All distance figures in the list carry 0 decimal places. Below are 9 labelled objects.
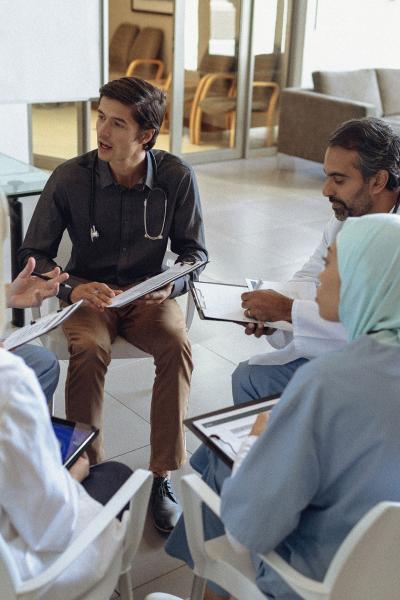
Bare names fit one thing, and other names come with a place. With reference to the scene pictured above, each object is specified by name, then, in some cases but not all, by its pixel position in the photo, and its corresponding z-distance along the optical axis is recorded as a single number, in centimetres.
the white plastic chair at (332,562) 126
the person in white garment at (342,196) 236
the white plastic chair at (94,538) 130
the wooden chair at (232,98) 740
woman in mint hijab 132
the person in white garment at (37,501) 130
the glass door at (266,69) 746
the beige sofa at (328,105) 681
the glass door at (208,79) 702
